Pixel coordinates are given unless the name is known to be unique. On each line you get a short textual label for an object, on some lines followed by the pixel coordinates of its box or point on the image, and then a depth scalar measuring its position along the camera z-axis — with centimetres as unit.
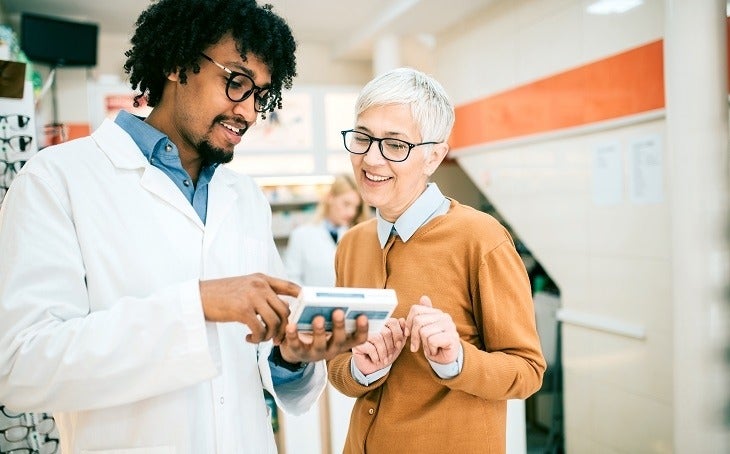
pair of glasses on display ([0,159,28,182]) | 190
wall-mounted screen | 478
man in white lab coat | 99
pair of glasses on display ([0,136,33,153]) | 190
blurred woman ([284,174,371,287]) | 419
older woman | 127
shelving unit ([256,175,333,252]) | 621
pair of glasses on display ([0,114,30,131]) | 190
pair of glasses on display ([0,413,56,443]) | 190
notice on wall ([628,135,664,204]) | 303
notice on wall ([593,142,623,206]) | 328
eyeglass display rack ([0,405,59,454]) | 189
